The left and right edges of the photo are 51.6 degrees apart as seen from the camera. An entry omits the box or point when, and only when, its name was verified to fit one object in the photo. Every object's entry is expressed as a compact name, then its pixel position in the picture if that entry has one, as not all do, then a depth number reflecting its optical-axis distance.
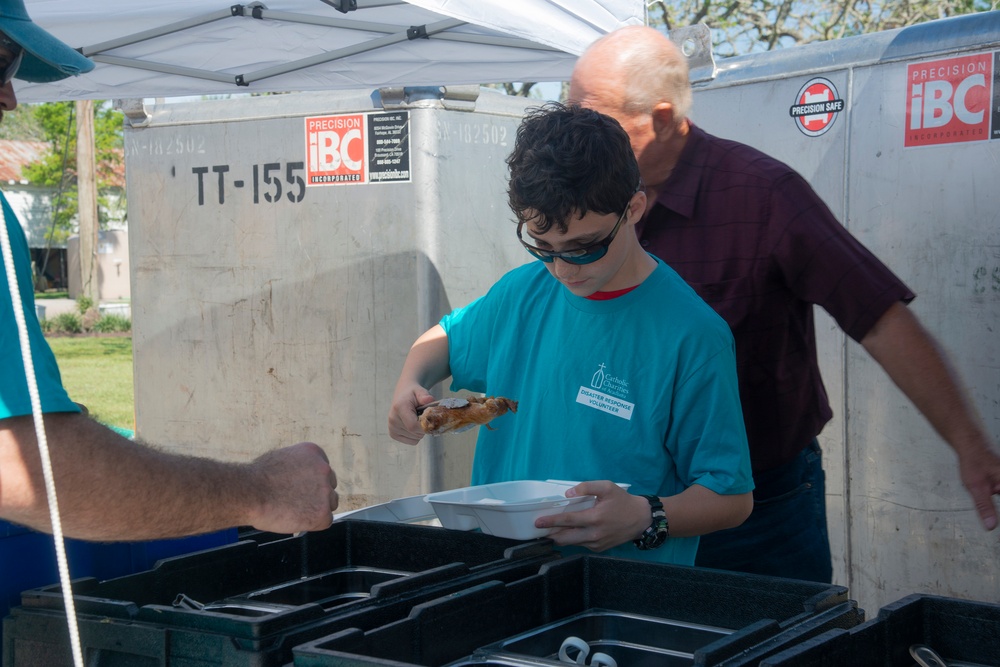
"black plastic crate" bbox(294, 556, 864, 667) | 1.47
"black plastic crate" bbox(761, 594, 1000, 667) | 1.46
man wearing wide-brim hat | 1.48
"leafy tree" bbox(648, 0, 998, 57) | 12.45
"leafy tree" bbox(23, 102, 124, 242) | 29.81
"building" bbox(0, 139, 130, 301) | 36.91
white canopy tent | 4.31
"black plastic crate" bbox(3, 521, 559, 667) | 1.50
